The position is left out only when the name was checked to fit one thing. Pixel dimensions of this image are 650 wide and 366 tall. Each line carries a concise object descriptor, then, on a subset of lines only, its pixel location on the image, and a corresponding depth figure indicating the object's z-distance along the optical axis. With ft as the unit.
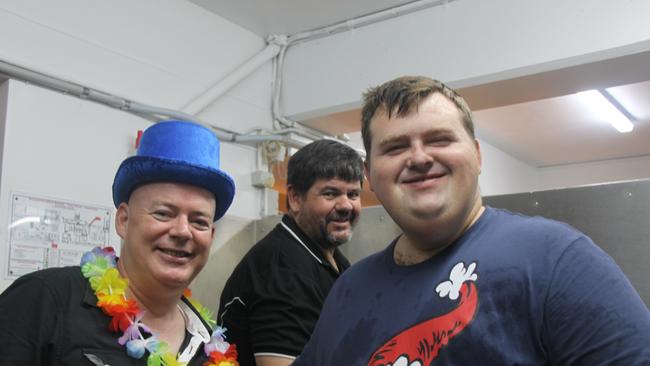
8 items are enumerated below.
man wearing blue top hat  3.50
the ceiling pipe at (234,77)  9.26
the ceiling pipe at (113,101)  7.14
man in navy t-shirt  2.60
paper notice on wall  6.96
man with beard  4.97
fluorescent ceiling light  13.04
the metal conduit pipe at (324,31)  9.69
